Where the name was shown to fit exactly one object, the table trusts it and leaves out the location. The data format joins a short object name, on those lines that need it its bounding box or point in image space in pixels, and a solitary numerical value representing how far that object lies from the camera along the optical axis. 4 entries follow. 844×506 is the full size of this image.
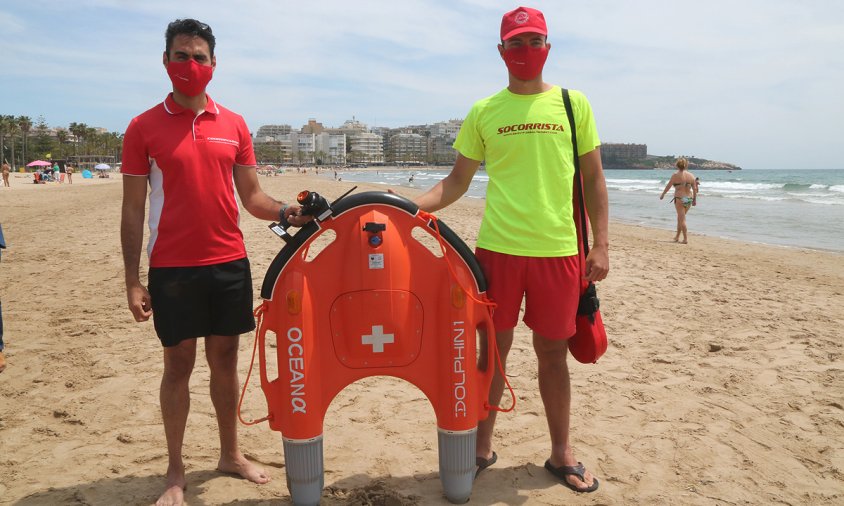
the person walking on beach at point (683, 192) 13.30
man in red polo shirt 2.74
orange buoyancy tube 2.63
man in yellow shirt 2.87
